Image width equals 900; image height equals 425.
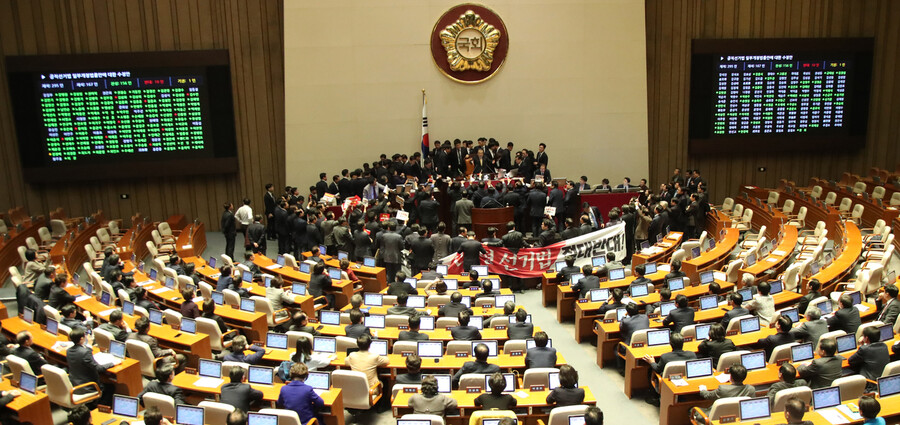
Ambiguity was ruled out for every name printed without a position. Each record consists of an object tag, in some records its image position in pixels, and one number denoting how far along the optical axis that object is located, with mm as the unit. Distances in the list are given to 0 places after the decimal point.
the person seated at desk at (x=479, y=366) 8609
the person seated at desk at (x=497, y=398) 7874
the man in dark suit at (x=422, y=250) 14203
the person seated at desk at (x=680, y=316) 10250
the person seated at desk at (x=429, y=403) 7938
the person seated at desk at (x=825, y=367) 8336
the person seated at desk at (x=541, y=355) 9031
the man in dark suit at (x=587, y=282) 12195
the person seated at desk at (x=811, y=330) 9374
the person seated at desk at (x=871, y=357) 8500
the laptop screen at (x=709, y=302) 11117
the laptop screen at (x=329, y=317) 10797
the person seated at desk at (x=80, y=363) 9180
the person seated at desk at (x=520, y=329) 10039
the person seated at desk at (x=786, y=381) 7794
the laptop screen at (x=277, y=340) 9742
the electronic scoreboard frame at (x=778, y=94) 20281
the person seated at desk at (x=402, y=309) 11008
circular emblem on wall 19797
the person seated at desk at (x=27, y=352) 9328
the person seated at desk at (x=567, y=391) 7938
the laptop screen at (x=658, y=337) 9766
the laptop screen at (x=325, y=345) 9633
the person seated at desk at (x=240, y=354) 9102
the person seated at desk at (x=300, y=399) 7992
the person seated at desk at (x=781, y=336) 9203
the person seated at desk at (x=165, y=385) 8148
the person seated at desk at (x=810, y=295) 10586
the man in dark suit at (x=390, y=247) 14289
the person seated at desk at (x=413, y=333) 9898
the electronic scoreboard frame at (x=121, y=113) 18297
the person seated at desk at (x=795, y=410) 6758
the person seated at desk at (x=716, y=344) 9094
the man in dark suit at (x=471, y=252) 14281
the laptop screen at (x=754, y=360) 8766
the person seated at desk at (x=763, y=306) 10648
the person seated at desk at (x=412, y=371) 8562
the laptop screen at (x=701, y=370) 8680
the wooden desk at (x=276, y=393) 8297
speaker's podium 16875
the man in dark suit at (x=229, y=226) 16500
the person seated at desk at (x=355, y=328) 10008
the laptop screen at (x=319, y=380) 8531
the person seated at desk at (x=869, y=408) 6883
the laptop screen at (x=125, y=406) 7945
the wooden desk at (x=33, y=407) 8375
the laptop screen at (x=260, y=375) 8680
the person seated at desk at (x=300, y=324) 10078
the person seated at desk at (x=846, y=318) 9734
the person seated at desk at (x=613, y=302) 10859
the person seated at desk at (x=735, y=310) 10414
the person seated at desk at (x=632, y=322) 10117
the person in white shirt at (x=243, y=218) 17062
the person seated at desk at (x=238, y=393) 8148
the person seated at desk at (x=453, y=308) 10971
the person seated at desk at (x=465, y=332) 9875
